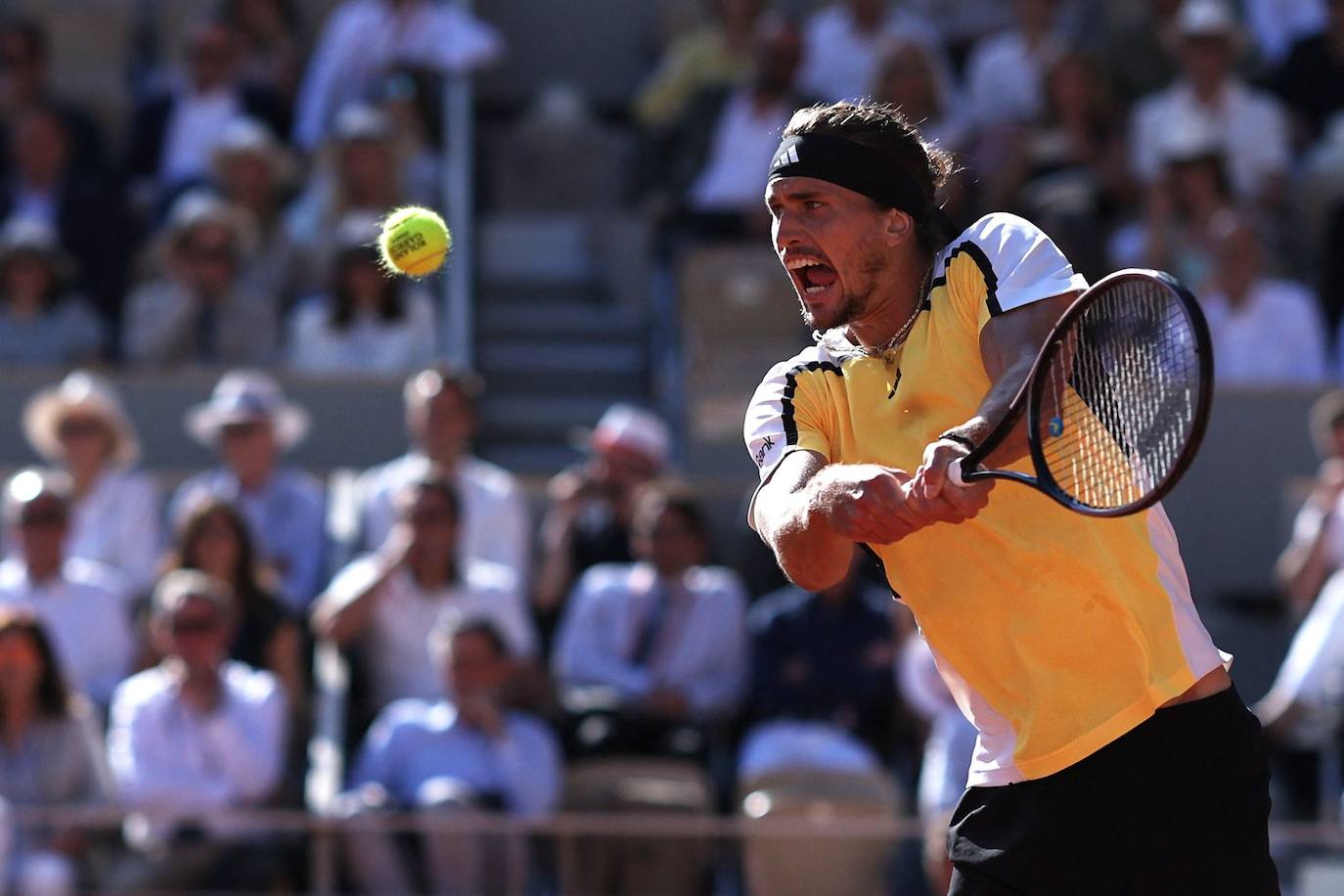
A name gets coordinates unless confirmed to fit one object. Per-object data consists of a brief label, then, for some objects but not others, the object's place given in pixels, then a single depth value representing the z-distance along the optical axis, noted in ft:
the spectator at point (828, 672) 51.52
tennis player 23.32
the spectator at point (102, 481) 56.95
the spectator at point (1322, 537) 54.34
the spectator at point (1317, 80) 72.69
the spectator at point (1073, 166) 63.36
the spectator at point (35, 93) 71.41
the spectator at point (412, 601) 52.65
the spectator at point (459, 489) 56.18
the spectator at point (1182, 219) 64.23
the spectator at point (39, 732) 48.62
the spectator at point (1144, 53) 76.64
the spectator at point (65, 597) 53.21
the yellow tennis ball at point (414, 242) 28.96
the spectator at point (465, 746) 48.93
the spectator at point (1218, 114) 69.62
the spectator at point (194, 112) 71.51
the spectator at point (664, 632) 52.80
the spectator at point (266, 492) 56.65
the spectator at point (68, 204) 67.56
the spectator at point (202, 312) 63.41
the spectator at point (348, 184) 64.39
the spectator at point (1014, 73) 71.46
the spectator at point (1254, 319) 62.80
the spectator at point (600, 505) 55.88
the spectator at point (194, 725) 49.16
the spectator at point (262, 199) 65.36
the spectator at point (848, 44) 72.18
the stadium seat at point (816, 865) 46.85
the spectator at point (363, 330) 62.95
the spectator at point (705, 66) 72.69
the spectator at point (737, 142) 68.28
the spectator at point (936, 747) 45.80
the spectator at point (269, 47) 74.13
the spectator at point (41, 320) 63.93
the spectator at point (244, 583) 52.26
